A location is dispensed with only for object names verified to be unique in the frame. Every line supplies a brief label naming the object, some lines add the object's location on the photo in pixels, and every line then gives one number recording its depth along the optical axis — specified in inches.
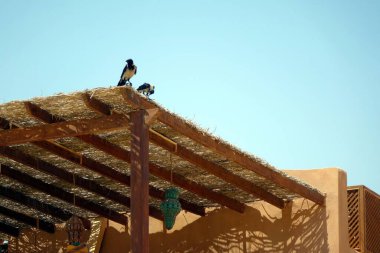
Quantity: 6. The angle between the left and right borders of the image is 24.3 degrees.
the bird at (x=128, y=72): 399.5
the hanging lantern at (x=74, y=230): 443.5
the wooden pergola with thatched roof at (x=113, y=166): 365.7
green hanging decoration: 421.4
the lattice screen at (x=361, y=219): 525.7
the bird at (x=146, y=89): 389.1
